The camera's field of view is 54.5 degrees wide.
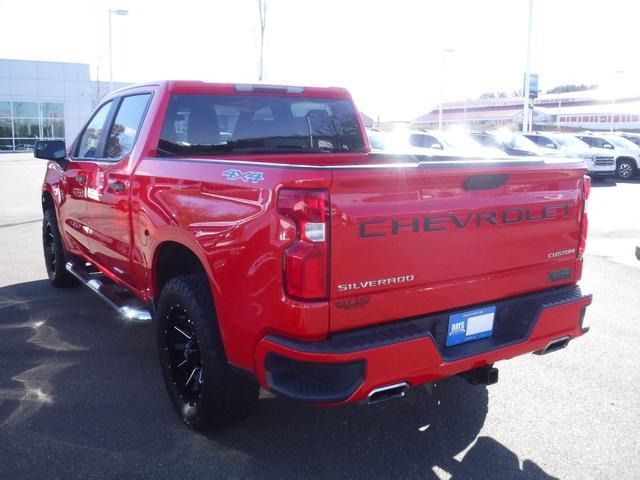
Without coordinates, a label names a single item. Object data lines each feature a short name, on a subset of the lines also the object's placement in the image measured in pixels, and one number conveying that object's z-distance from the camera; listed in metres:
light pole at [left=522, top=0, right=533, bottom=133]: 27.45
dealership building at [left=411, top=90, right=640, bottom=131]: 56.66
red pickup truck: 2.61
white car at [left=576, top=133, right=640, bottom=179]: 21.81
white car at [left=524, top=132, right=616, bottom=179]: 20.70
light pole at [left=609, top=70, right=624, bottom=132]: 56.03
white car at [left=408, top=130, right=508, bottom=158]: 18.06
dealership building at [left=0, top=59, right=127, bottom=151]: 44.12
